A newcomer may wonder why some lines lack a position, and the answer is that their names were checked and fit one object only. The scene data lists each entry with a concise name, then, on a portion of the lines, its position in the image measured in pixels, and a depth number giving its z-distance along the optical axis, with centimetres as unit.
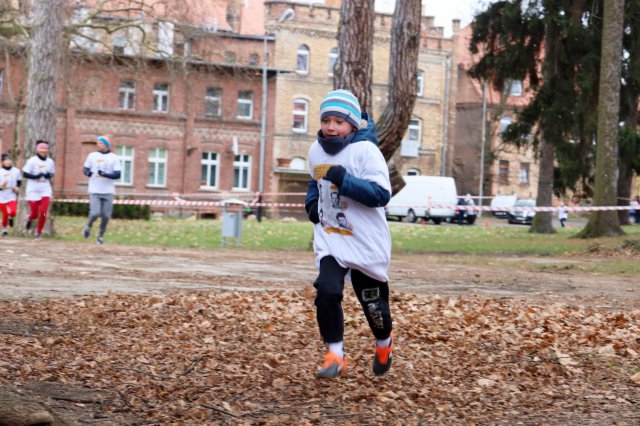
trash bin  2416
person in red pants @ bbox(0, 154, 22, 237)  2377
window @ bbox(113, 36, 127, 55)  5945
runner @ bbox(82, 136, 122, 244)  2025
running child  645
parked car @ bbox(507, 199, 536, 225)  5819
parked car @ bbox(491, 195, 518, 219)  6262
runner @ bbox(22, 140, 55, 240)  2112
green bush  4442
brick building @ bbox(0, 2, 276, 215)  5816
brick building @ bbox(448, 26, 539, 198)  7350
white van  5738
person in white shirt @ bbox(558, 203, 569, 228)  4886
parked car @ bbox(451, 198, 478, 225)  5553
